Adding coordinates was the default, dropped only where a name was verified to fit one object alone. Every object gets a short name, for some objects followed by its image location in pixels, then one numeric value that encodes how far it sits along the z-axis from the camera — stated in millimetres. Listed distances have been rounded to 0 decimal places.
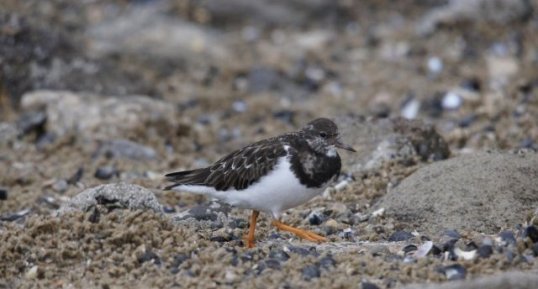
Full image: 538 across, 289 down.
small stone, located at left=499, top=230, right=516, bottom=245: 10969
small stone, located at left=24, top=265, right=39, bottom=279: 10953
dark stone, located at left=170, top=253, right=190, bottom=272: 10797
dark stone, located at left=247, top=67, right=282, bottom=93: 23609
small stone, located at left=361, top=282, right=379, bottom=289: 9867
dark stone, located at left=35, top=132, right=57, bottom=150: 19109
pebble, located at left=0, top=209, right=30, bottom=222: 14250
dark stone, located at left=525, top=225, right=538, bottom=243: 10953
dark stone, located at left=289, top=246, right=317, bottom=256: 10992
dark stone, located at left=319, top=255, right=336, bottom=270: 10516
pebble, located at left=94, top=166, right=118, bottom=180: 17219
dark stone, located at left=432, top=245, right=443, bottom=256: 10961
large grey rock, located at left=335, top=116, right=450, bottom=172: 15719
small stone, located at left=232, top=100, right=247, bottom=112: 22281
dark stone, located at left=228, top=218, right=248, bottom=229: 13116
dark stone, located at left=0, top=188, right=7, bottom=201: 15677
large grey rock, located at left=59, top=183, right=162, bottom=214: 12180
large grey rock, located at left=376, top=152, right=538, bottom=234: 12609
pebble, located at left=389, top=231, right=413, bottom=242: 12187
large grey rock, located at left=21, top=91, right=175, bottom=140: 19078
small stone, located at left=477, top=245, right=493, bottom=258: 10536
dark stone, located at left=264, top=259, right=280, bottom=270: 10547
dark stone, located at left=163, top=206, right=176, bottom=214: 14751
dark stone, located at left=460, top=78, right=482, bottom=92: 22500
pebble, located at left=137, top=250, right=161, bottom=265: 10942
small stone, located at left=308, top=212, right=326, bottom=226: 13559
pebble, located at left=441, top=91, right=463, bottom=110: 21444
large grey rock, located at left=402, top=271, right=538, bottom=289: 8867
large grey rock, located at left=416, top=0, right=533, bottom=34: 26125
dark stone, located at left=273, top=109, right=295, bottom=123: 21328
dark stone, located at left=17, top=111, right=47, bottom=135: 19562
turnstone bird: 11742
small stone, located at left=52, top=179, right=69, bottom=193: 16406
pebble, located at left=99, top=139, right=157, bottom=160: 18297
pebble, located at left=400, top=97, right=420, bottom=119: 21469
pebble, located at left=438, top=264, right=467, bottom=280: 9977
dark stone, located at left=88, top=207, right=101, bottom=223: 11781
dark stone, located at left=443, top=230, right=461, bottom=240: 11690
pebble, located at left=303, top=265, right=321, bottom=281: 10227
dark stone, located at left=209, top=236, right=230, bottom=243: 11937
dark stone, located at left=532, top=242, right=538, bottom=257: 10664
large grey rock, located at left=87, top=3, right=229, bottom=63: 24969
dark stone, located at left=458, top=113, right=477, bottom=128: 19895
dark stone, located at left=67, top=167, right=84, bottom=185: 16844
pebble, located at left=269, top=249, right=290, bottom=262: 10844
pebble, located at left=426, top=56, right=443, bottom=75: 24445
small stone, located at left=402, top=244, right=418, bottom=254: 11180
